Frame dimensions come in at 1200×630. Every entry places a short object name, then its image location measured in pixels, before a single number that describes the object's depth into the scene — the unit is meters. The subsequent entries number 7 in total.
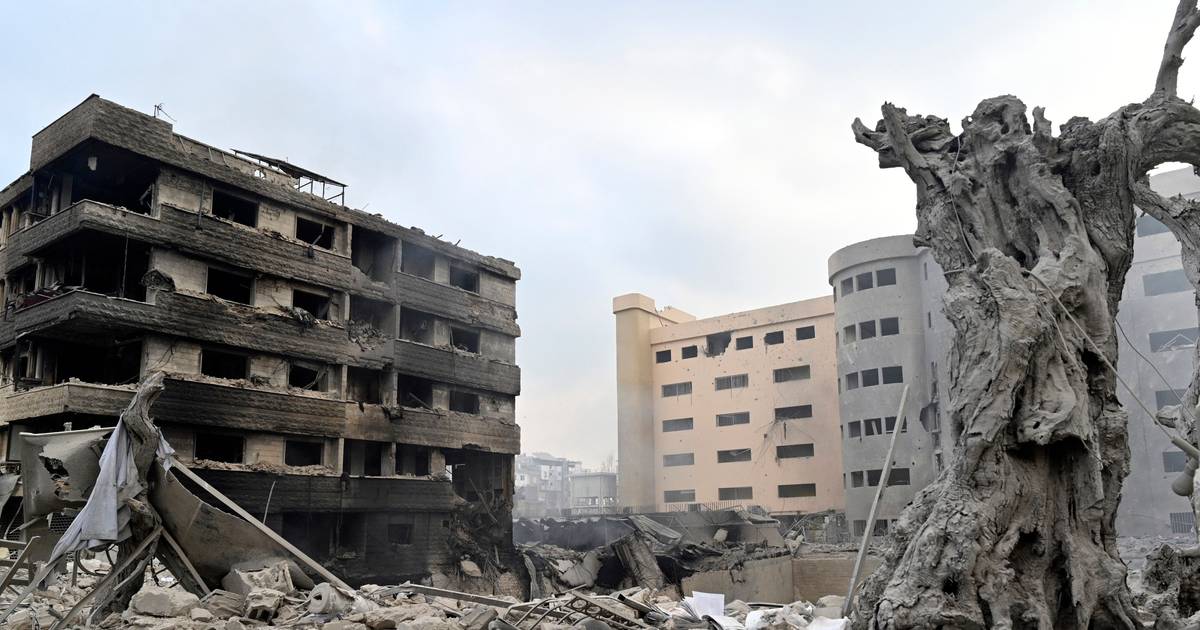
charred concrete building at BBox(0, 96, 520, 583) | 28.53
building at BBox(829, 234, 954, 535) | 40.94
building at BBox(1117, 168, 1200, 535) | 34.41
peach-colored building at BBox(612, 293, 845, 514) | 53.38
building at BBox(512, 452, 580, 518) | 94.69
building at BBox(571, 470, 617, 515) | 74.19
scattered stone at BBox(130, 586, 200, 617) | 11.26
